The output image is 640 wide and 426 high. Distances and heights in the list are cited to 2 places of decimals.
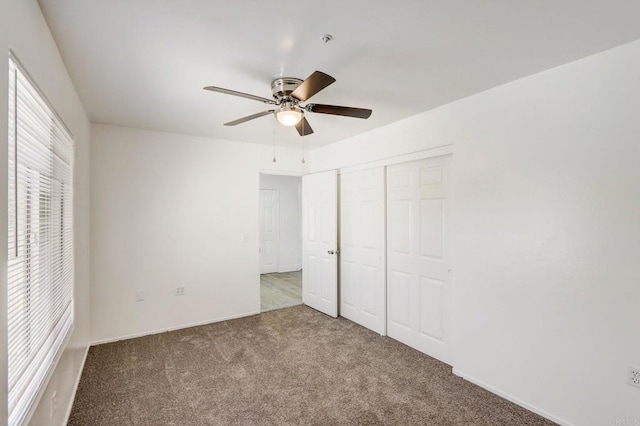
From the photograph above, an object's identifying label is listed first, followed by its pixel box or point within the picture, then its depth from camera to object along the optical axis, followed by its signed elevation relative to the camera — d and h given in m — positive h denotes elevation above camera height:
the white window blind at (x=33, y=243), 1.28 -0.15
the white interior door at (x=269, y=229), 7.26 -0.33
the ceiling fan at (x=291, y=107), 2.23 +0.80
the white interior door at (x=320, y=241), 4.29 -0.39
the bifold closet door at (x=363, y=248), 3.72 -0.43
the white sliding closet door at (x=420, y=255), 3.05 -0.43
